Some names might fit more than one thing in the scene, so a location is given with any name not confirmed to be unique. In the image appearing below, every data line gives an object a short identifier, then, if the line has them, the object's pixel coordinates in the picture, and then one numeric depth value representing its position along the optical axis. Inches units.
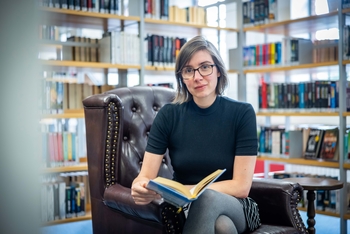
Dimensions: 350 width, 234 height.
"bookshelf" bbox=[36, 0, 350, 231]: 131.8
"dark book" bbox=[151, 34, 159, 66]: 148.6
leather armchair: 69.3
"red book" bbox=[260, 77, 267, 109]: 159.9
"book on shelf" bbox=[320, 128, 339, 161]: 135.9
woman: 67.7
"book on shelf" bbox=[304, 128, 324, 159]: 141.6
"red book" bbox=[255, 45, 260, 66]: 161.5
